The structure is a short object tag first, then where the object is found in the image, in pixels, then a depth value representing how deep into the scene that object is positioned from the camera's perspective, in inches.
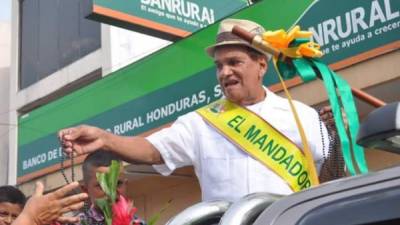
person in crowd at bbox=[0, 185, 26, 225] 222.8
